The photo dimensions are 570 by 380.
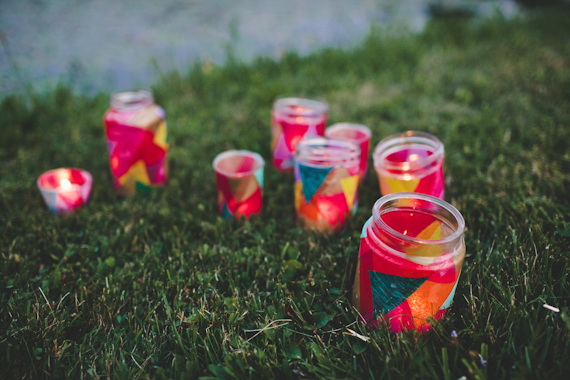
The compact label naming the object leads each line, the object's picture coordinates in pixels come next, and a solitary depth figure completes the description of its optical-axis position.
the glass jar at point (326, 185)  0.83
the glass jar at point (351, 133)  0.94
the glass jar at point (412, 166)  0.82
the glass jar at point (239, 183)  0.86
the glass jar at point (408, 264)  0.70
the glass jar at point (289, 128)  0.96
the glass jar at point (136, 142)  0.90
